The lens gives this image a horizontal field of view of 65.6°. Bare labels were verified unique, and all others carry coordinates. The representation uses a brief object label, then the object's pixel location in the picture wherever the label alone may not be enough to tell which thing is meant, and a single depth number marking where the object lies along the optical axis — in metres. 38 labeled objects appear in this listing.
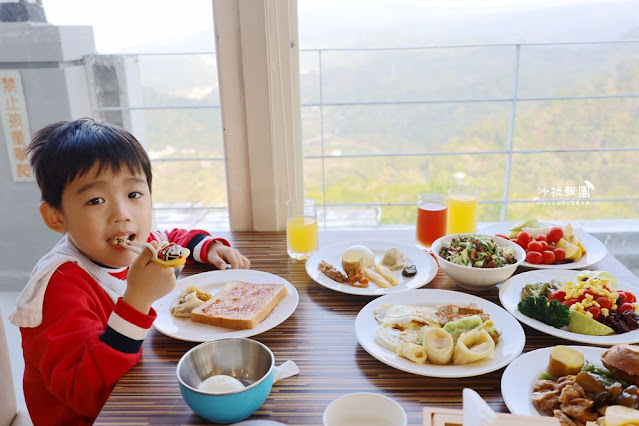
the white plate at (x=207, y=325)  1.06
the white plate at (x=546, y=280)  0.99
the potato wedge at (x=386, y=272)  1.31
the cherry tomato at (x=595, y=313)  1.04
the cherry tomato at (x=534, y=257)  1.36
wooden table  0.83
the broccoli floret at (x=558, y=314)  1.03
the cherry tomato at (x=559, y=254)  1.38
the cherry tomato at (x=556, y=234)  1.42
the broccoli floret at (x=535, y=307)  1.05
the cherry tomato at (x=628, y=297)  1.10
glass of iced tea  1.50
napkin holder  0.57
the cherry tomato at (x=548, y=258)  1.36
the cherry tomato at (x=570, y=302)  1.08
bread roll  0.78
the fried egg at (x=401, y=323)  1.00
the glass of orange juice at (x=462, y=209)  1.54
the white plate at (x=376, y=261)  1.26
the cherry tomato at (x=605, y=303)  1.04
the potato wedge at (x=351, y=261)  1.34
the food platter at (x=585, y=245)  1.34
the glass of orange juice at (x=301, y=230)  1.48
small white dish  0.73
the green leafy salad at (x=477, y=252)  1.24
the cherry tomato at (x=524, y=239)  1.44
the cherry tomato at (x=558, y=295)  1.11
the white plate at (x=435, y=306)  0.91
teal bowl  0.77
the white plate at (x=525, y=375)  0.79
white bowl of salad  1.20
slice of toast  1.10
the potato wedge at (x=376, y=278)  1.29
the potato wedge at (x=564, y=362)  0.84
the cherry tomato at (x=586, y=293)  1.08
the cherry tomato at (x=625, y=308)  1.06
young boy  0.94
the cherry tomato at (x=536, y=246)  1.39
